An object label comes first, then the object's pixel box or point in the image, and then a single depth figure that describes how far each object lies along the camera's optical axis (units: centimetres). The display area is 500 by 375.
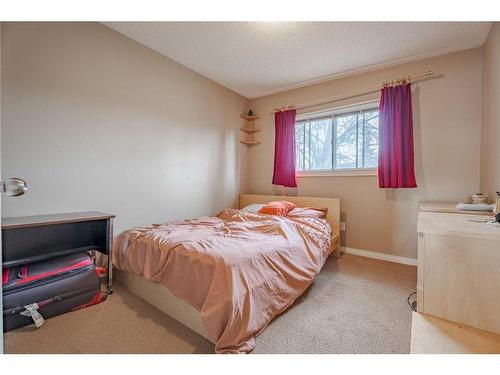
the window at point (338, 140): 292
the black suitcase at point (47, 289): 140
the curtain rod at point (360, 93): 251
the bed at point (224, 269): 123
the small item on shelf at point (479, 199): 185
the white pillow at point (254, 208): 302
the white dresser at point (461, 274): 80
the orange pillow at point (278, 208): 277
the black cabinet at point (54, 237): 154
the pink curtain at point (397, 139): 253
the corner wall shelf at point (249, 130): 379
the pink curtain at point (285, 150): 333
